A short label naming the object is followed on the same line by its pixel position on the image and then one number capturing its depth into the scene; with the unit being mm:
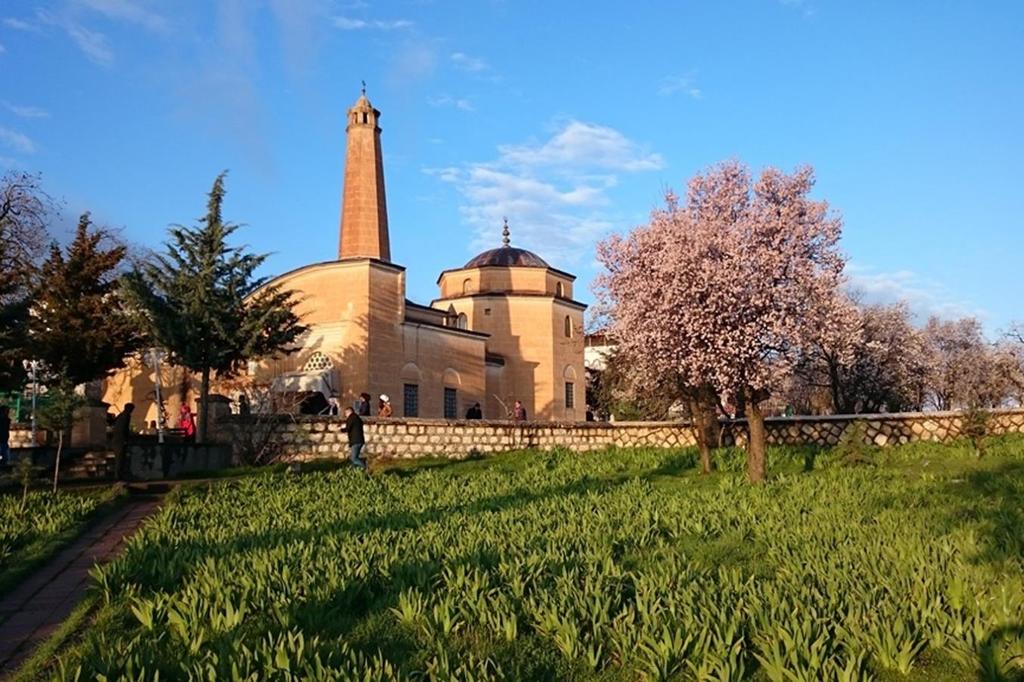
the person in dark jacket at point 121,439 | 15281
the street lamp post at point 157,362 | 28261
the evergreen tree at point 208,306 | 20484
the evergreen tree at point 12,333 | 17844
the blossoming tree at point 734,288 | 15273
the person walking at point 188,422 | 22484
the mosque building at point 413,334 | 33281
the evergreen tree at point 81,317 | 23094
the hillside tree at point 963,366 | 43094
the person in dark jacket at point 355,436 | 17047
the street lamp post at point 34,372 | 19741
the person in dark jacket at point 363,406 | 24094
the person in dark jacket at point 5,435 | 16597
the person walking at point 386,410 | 24438
